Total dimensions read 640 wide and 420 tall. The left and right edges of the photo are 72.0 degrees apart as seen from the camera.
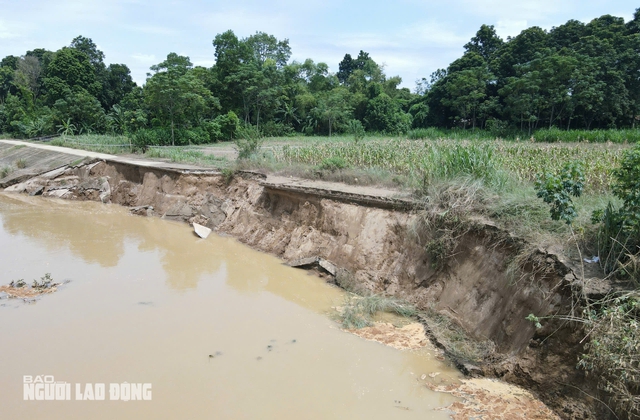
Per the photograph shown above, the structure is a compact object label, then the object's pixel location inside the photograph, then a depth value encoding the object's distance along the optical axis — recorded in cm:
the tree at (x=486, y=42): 3484
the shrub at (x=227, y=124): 2806
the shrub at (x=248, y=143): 1340
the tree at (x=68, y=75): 3397
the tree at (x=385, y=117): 3434
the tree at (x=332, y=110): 3475
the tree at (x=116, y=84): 3803
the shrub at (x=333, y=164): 1073
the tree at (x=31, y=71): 4169
